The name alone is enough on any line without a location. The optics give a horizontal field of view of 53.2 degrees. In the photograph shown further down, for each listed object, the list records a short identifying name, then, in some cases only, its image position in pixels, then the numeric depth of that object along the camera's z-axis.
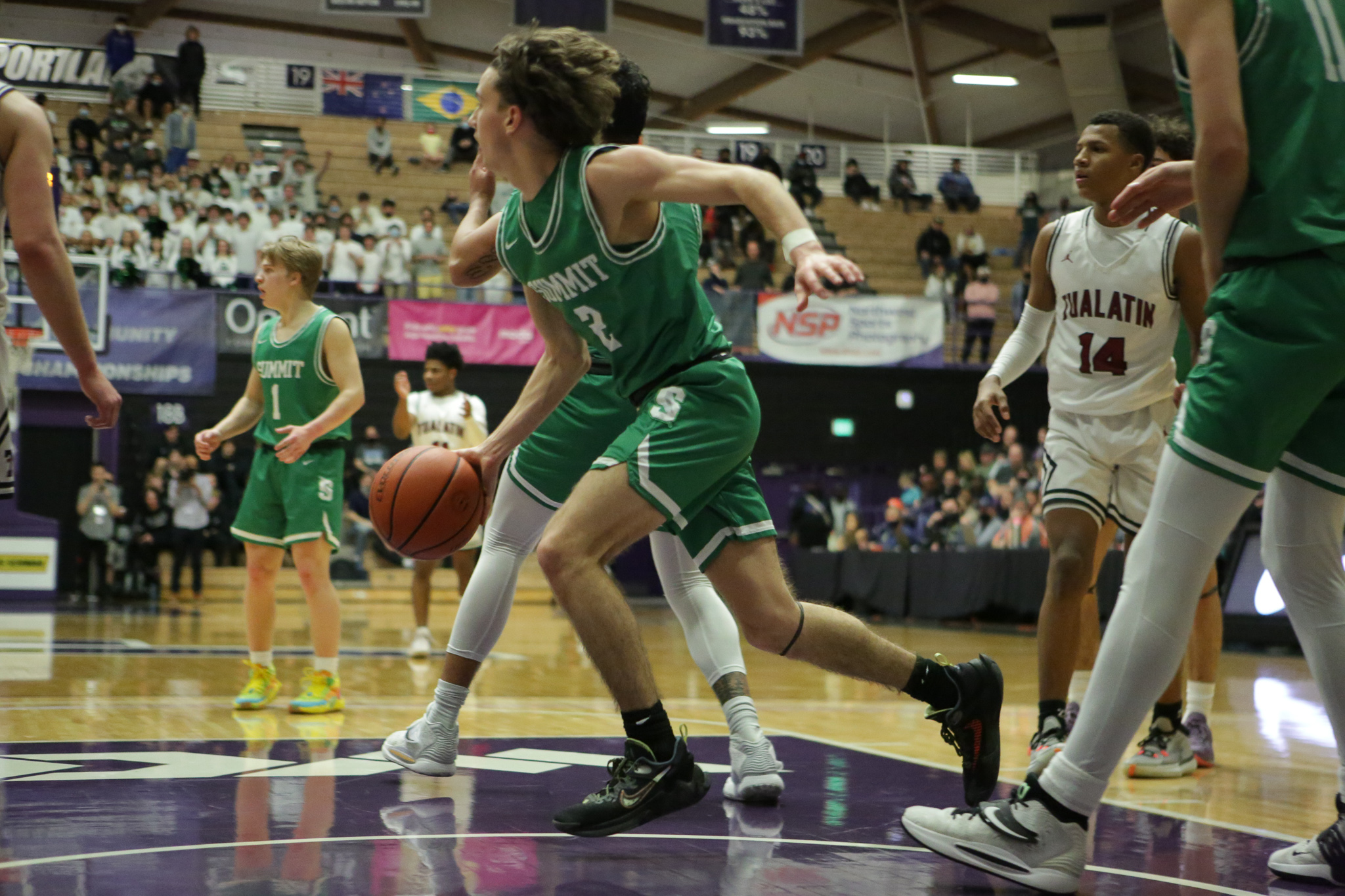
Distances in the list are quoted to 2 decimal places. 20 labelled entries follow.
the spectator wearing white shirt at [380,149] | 21.27
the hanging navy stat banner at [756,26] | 15.98
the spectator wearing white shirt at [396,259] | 17.62
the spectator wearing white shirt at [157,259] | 16.16
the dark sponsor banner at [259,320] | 15.61
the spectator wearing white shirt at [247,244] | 17.00
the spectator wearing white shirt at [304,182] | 19.52
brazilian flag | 22.05
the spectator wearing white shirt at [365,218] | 18.72
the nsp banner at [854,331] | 17.34
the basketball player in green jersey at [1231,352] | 2.33
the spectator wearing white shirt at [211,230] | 16.81
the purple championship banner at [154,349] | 14.95
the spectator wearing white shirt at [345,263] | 17.27
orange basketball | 3.53
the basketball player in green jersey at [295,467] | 5.55
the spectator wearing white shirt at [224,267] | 16.50
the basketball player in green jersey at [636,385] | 2.89
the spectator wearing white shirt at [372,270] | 17.08
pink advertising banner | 16.38
